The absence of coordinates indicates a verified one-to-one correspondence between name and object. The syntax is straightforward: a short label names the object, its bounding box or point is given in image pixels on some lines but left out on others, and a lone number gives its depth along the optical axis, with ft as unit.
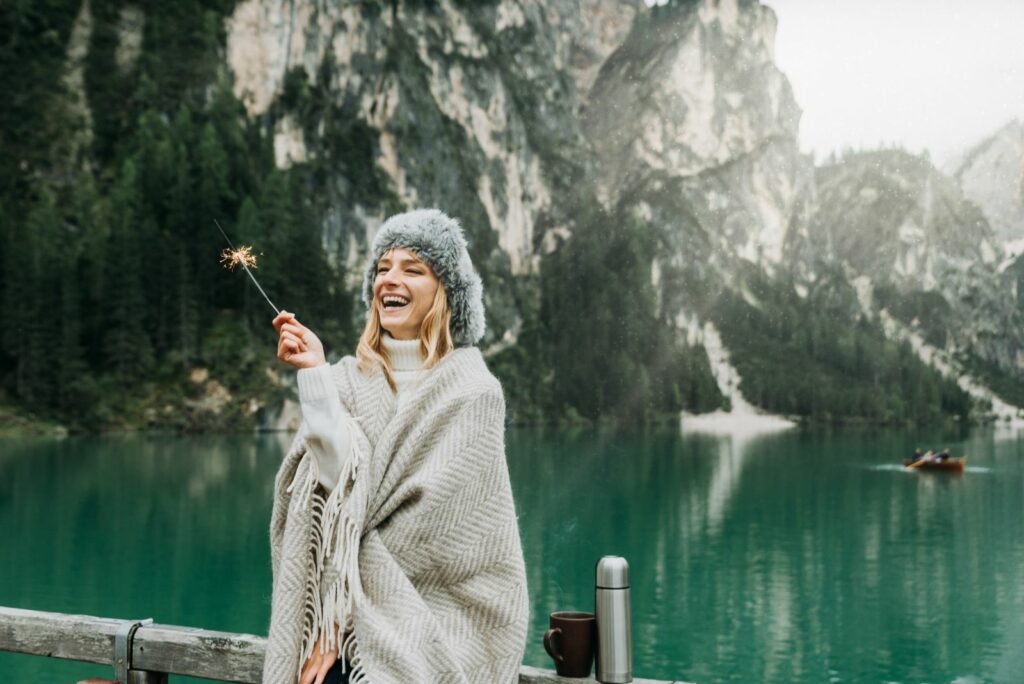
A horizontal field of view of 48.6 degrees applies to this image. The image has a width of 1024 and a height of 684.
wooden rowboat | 214.69
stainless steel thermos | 9.95
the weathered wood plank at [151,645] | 10.69
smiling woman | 8.42
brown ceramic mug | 10.23
